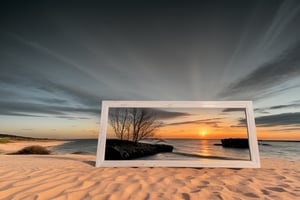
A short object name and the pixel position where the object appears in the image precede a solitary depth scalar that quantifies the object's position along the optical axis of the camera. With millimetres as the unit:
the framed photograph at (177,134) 2639
